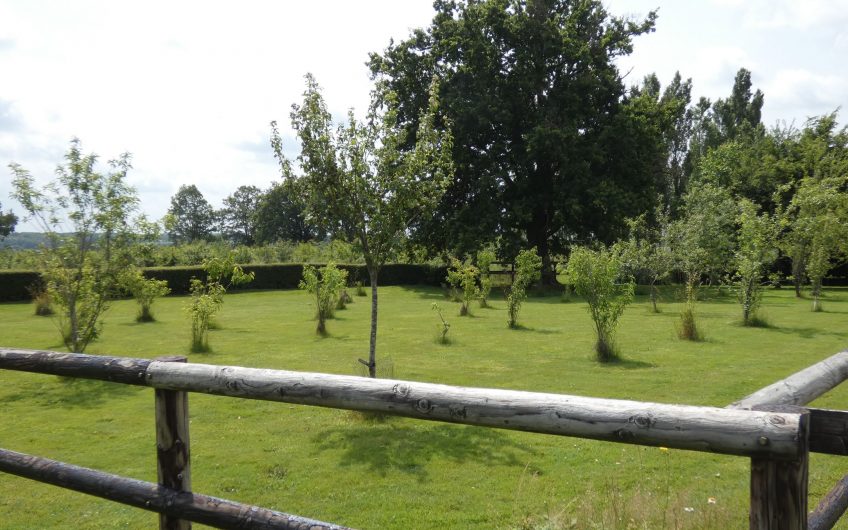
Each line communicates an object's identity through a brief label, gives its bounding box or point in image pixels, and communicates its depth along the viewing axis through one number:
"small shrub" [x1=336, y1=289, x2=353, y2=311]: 23.60
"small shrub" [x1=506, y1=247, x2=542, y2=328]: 18.20
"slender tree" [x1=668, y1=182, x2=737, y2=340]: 23.89
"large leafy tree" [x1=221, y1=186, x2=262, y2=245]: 100.00
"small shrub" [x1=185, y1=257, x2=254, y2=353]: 14.15
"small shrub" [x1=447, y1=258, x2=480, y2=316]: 21.11
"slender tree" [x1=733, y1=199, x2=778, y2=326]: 17.09
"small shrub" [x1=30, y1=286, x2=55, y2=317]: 21.81
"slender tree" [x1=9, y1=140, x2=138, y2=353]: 11.34
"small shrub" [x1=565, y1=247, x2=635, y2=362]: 12.73
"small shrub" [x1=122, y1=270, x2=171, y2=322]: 20.06
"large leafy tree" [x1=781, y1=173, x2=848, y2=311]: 20.44
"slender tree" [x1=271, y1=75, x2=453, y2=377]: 8.77
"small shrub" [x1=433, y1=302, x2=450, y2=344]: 15.16
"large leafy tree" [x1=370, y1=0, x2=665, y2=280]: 30.86
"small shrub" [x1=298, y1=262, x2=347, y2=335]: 17.42
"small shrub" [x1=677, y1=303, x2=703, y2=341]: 15.04
